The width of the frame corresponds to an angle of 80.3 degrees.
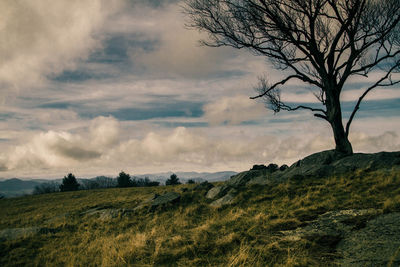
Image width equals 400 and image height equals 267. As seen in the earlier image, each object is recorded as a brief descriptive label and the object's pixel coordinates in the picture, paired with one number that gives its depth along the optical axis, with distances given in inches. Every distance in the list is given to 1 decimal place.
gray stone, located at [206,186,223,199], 486.8
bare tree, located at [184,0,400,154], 504.4
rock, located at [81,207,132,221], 438.0
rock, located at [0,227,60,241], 342.0
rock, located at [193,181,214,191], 592.6
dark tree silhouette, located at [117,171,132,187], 1888.5
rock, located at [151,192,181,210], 466.2
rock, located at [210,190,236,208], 404.6
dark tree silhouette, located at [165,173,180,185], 1742.7
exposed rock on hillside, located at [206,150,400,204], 453.1
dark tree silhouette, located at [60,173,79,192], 1946.4
